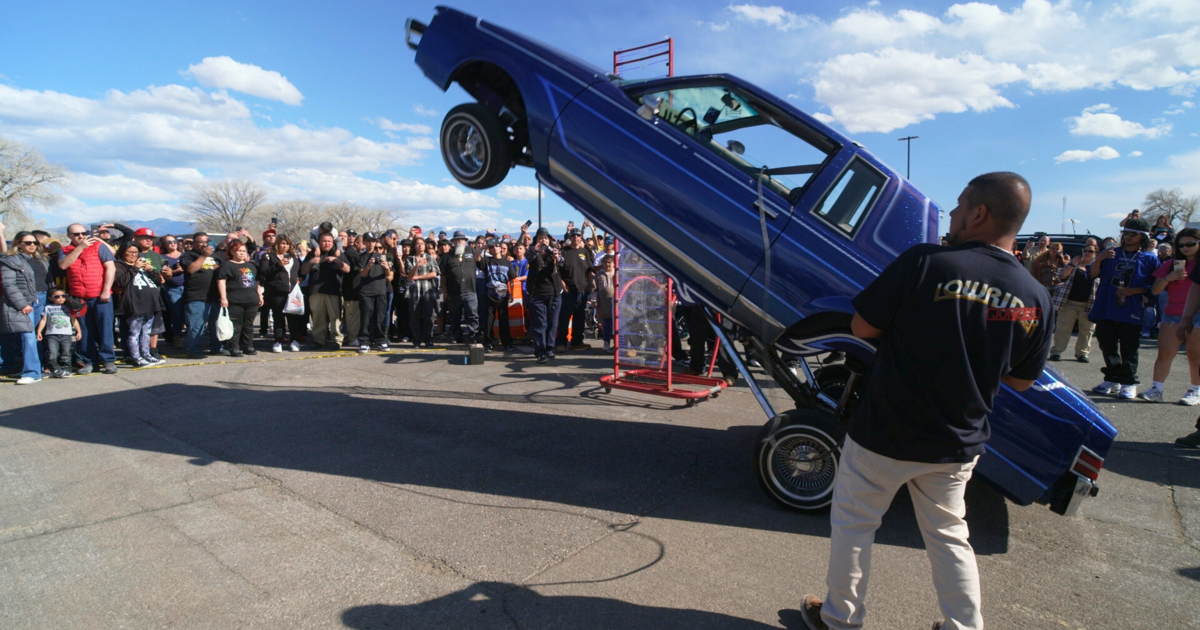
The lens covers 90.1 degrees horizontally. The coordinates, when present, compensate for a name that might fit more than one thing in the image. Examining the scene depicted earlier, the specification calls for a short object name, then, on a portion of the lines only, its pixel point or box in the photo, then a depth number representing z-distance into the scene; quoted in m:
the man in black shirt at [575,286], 9.84
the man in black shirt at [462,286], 10.44
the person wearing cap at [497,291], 10.74
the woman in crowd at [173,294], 9.53
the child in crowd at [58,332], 7.32
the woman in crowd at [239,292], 8.95
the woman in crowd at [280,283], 9.70
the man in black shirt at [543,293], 9.24
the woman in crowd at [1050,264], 10.41
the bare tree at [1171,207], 51.03
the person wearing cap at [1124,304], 7.01
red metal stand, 6.44
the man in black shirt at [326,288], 9.91
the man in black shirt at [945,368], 2.08
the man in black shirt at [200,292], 8.81
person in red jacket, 7.45
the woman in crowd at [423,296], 10.62
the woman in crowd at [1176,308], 6.07
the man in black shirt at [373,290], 9.93
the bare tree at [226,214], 64.06
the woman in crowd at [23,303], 6.85
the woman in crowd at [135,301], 8.08
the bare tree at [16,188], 43.03
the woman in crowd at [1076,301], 9.51
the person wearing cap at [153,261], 8.64
